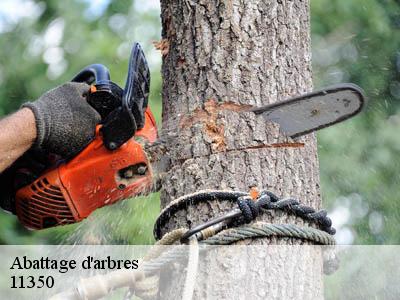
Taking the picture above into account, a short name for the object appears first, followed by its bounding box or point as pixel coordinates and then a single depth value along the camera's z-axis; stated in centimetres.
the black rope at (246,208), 448
